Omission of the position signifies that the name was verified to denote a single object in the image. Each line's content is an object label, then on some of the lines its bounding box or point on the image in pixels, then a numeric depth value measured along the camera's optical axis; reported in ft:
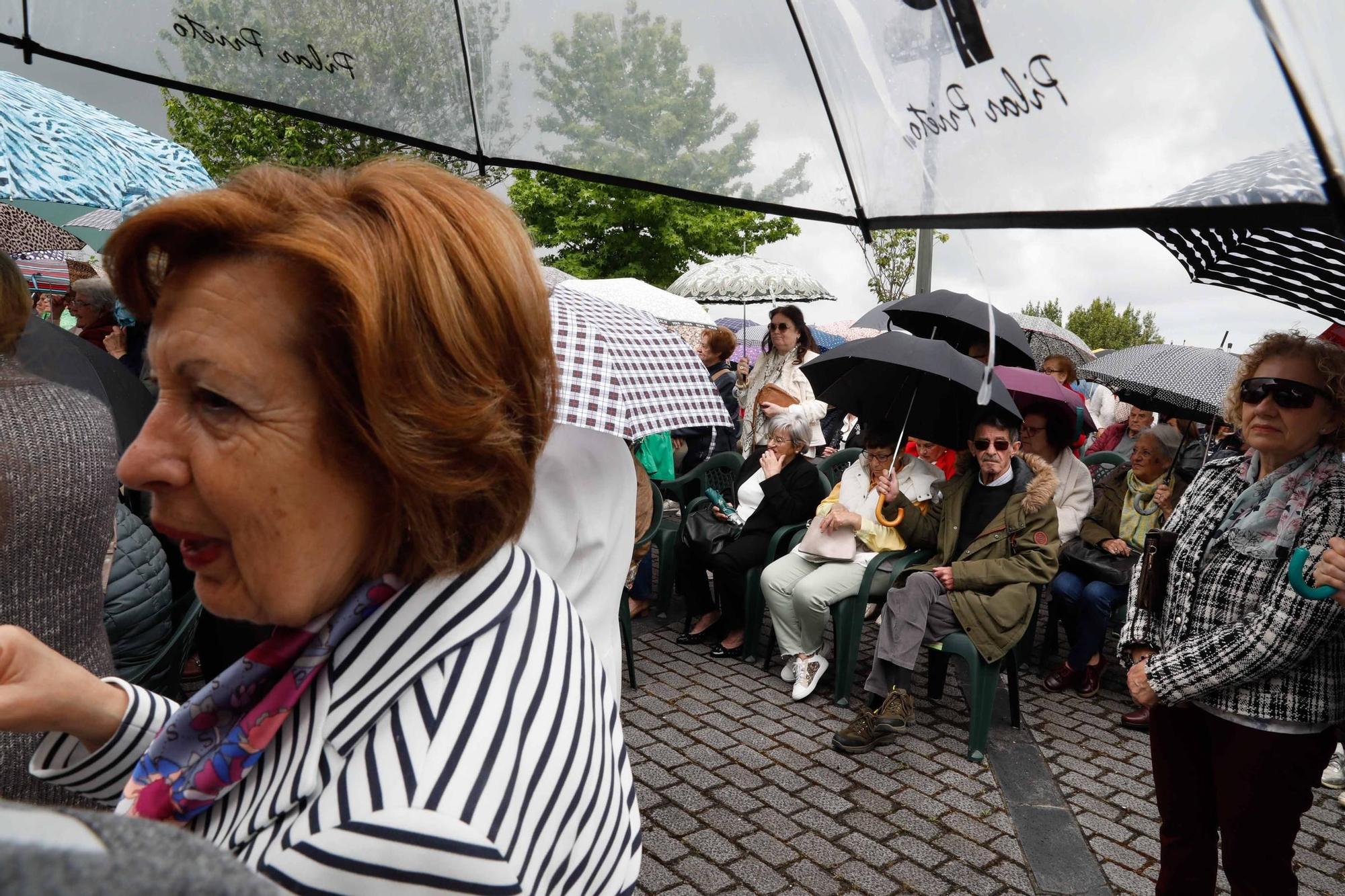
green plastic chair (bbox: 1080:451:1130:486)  23.86
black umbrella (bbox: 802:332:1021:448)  18.70
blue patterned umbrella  13.00
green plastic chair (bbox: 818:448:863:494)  23.71
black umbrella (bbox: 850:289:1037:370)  22.66
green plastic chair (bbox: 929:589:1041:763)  16.30
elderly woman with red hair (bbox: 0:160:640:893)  3.02
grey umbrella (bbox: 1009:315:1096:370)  42.83
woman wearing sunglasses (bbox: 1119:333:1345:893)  9.32
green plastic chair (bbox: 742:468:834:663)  21.02
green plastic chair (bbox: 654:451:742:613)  23.50
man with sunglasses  16.80
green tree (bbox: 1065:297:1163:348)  252.21
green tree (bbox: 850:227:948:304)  78.28
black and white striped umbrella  3.41
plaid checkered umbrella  8.49
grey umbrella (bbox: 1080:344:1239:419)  20.06
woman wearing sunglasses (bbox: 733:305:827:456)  26.45
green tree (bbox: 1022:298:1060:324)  225.15
